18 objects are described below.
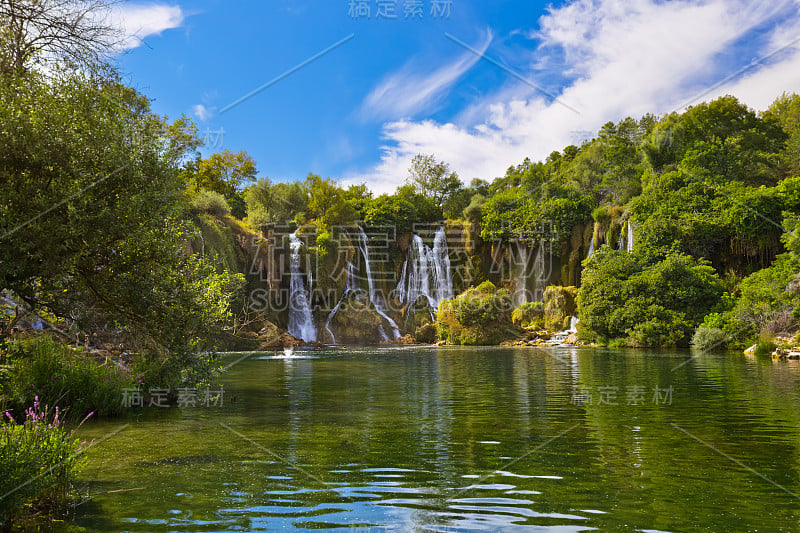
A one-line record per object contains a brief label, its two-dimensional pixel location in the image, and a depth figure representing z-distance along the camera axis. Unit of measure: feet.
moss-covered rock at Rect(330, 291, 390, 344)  184.85
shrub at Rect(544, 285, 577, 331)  170.19
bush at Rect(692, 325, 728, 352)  120.67
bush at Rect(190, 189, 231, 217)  159.57
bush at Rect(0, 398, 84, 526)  17.67
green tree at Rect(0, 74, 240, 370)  24.57
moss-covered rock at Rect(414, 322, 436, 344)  186.29
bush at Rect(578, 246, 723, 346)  132.36
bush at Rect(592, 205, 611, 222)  180.04
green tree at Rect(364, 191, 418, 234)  219.61
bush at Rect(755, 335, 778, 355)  104.78
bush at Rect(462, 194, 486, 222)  223.51
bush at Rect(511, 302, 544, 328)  175.83
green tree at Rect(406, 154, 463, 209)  284.20
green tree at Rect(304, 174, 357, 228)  209.05
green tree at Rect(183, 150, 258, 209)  200.34
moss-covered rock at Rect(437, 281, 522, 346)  167.02
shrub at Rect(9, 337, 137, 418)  37.11
